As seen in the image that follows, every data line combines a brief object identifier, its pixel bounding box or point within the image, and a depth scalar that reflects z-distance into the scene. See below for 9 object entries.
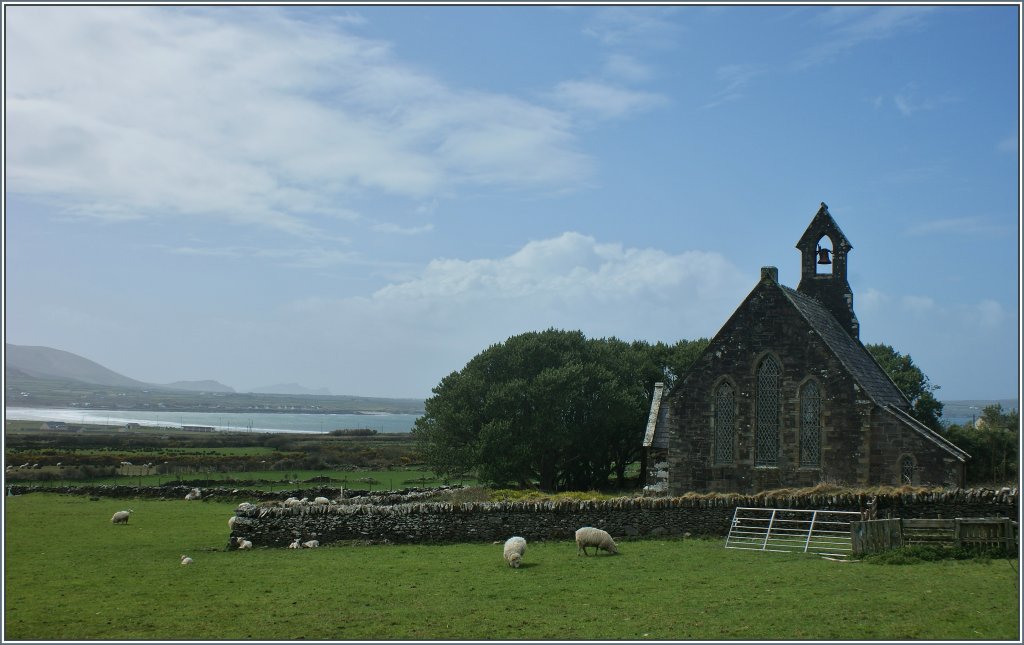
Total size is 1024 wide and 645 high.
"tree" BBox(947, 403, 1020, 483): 41.47
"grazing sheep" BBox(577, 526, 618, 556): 25.86
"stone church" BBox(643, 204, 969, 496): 32.84
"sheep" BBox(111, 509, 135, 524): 38.59
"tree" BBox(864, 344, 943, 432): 50.31
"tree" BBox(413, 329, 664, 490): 48.66
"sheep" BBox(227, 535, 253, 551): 30.05
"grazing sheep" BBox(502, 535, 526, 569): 24.20
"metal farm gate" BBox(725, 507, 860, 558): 25.39
